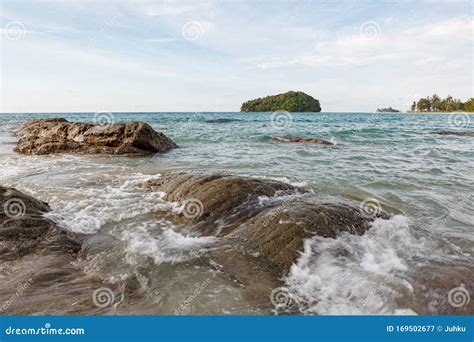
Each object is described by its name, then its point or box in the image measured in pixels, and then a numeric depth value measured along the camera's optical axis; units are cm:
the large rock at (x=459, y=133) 2709
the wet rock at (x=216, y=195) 638
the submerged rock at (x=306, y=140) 2095
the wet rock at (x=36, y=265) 378
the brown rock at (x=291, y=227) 493
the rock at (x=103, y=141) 1582
